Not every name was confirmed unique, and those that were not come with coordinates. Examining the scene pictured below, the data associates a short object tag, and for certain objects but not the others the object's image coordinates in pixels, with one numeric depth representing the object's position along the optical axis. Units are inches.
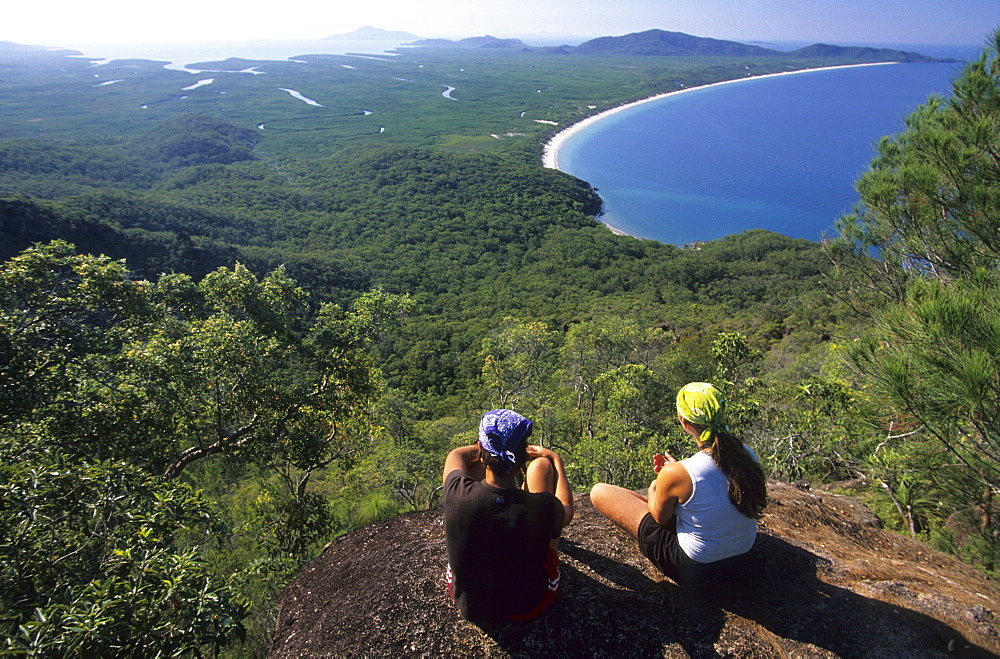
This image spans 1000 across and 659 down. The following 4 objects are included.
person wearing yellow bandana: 98.7
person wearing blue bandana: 90.0
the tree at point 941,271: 105.3
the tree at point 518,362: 521.0
